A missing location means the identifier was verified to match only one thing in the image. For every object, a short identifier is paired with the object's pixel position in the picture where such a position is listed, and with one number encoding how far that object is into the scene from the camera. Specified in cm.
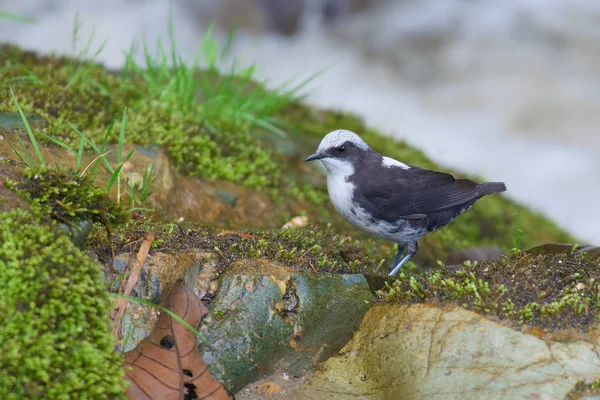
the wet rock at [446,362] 594
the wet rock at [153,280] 652
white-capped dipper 911
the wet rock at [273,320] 663
